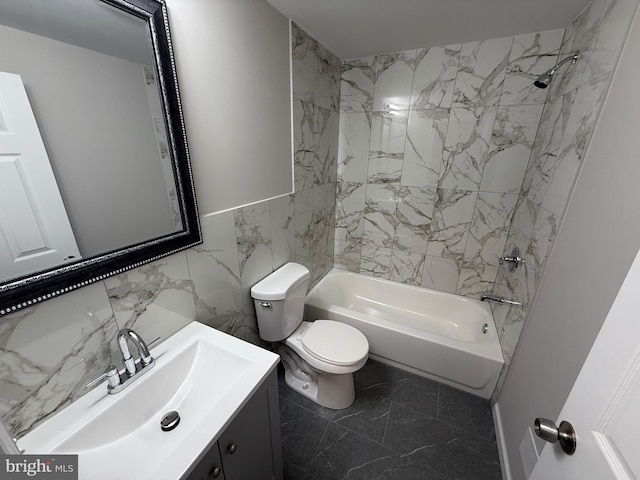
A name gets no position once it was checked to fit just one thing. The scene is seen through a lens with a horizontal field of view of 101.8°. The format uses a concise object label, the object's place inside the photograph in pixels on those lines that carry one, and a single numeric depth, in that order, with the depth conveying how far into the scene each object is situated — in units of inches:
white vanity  28.7
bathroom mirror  25.3
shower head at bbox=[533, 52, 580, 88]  52.5
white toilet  59.1
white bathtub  68.2
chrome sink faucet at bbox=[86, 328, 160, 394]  34.0
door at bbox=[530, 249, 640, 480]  16.3
